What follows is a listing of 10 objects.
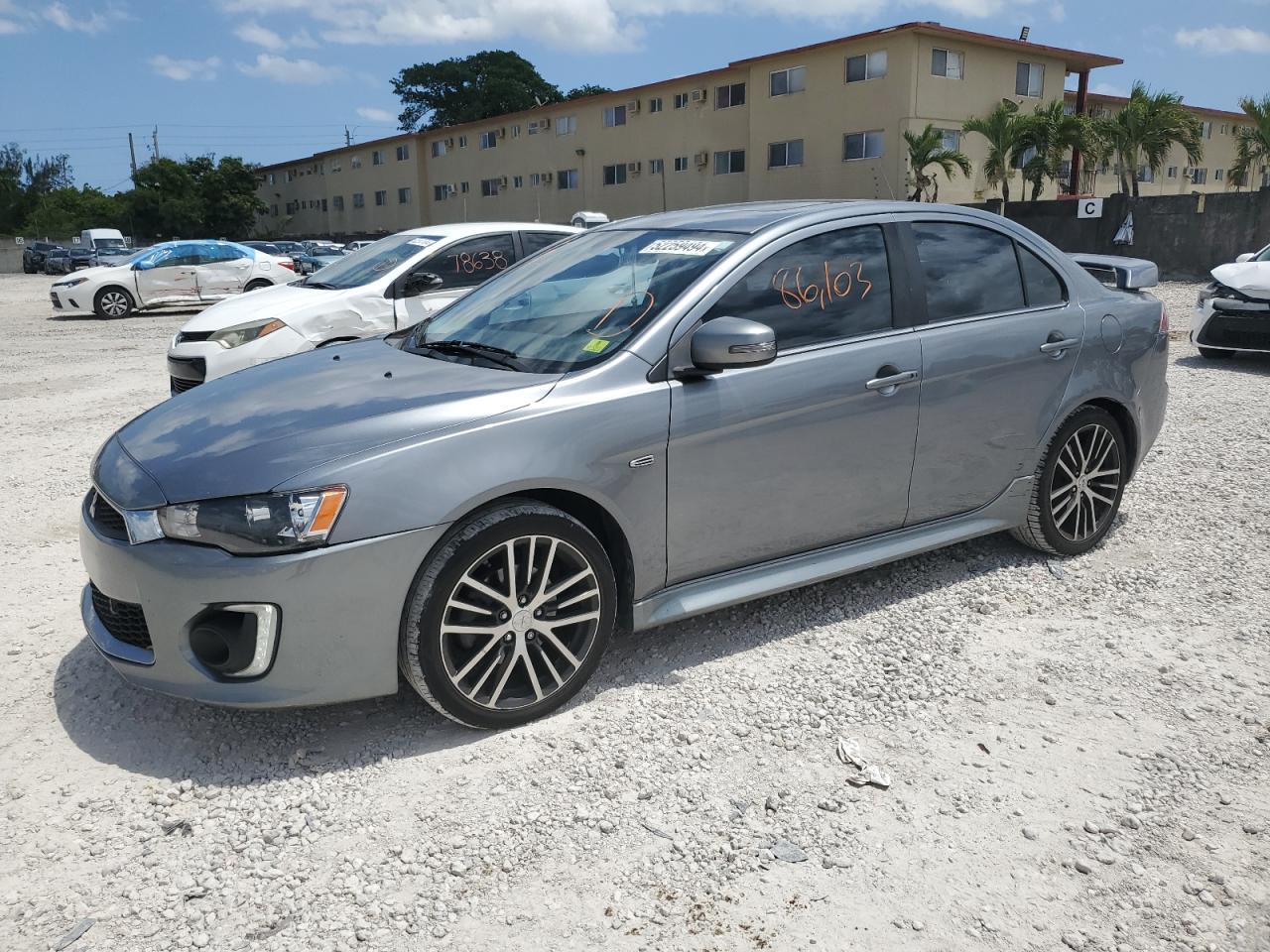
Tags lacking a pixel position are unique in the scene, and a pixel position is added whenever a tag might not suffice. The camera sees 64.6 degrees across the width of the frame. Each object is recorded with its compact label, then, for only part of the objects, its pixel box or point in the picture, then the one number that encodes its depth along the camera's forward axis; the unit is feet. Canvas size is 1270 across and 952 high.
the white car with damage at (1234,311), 33.01
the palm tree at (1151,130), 97.19
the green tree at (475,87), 237.25
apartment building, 104.53
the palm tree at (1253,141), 92.84
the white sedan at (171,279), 66.49
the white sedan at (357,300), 26.61
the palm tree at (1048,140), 101.81
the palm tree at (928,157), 99.50
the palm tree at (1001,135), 103.45
